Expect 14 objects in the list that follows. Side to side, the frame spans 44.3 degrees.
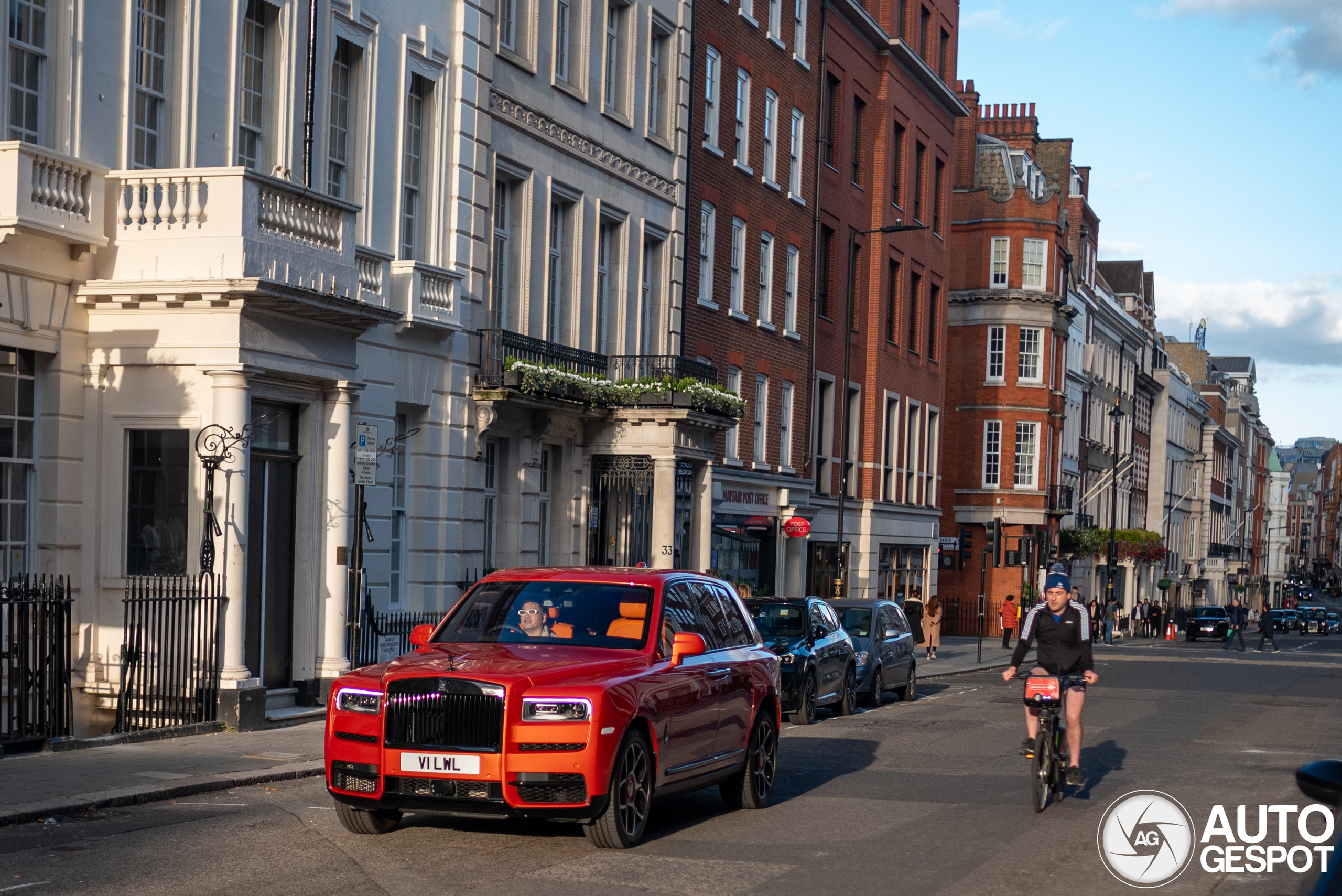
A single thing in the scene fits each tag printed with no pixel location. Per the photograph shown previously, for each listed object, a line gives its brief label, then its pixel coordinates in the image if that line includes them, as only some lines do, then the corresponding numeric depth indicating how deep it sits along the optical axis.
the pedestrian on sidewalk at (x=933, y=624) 39.95
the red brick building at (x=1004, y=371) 62.47
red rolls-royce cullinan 9.88
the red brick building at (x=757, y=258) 34.75
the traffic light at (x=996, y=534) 37.62
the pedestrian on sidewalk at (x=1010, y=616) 46.56
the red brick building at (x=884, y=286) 43.34
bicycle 12.72
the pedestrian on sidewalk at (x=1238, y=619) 59.75
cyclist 13.52
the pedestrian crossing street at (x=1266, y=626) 61.38
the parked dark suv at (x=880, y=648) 24.27
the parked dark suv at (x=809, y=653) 20.45
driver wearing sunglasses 11.34
